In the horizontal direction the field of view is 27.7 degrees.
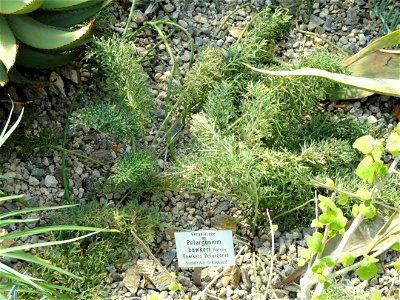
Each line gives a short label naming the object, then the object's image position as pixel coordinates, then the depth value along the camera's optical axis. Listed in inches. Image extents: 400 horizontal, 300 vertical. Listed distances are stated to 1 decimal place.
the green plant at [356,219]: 66.7
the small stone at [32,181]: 101.2
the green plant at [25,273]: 74.5
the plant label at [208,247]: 91.4
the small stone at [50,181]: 101.5
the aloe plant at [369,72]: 95.7
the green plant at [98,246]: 90.4
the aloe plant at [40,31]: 93.4
